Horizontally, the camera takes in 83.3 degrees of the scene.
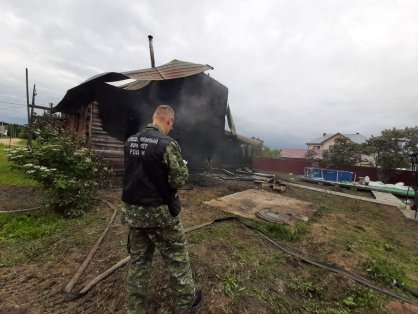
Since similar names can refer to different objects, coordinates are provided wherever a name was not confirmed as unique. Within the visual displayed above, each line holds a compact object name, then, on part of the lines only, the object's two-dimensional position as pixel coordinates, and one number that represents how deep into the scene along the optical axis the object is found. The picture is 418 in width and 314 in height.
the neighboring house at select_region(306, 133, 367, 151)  41.09
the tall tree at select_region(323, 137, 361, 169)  20.92
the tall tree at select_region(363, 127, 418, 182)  17.58
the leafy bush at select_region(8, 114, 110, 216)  4.94
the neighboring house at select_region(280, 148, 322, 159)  48.24
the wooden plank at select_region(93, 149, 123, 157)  9.46
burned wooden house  9.04
